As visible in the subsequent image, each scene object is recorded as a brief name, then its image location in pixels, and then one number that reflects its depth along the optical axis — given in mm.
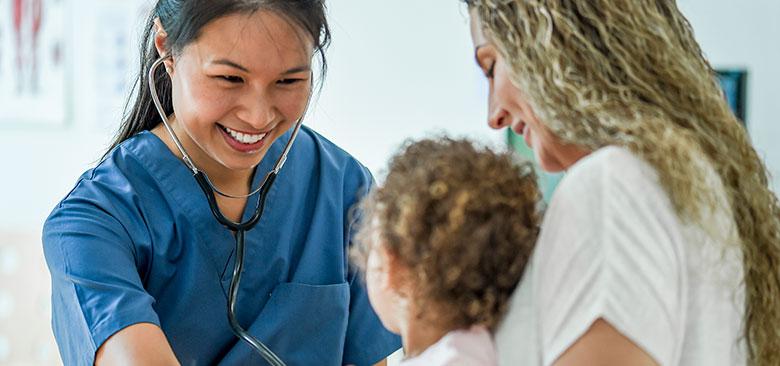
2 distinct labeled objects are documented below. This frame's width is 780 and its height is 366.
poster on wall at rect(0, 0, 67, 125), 3639
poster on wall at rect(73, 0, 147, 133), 3584
